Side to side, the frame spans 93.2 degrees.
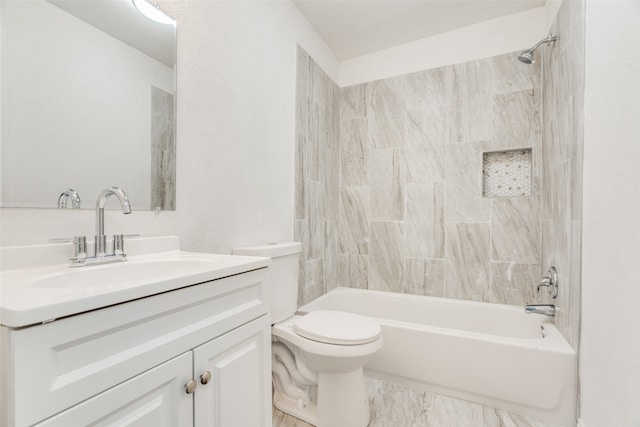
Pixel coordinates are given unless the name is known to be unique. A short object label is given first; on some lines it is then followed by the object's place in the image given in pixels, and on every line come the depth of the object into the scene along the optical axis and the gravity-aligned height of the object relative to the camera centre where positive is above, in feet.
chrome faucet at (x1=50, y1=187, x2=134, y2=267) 2.99 -0.37
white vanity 1.57 -0.90
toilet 4.64 -2.29
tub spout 5.93 -1.90
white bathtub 4.98 -2.73
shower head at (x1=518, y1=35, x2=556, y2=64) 6.13 +3.24
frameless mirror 2.81 +1.16
